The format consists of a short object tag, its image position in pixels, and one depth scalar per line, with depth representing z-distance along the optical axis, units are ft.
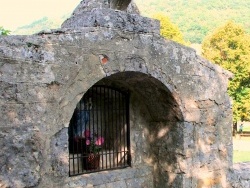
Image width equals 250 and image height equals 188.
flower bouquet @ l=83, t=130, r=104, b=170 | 15.21
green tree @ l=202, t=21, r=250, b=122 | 67.31
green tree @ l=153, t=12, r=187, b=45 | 65.92
